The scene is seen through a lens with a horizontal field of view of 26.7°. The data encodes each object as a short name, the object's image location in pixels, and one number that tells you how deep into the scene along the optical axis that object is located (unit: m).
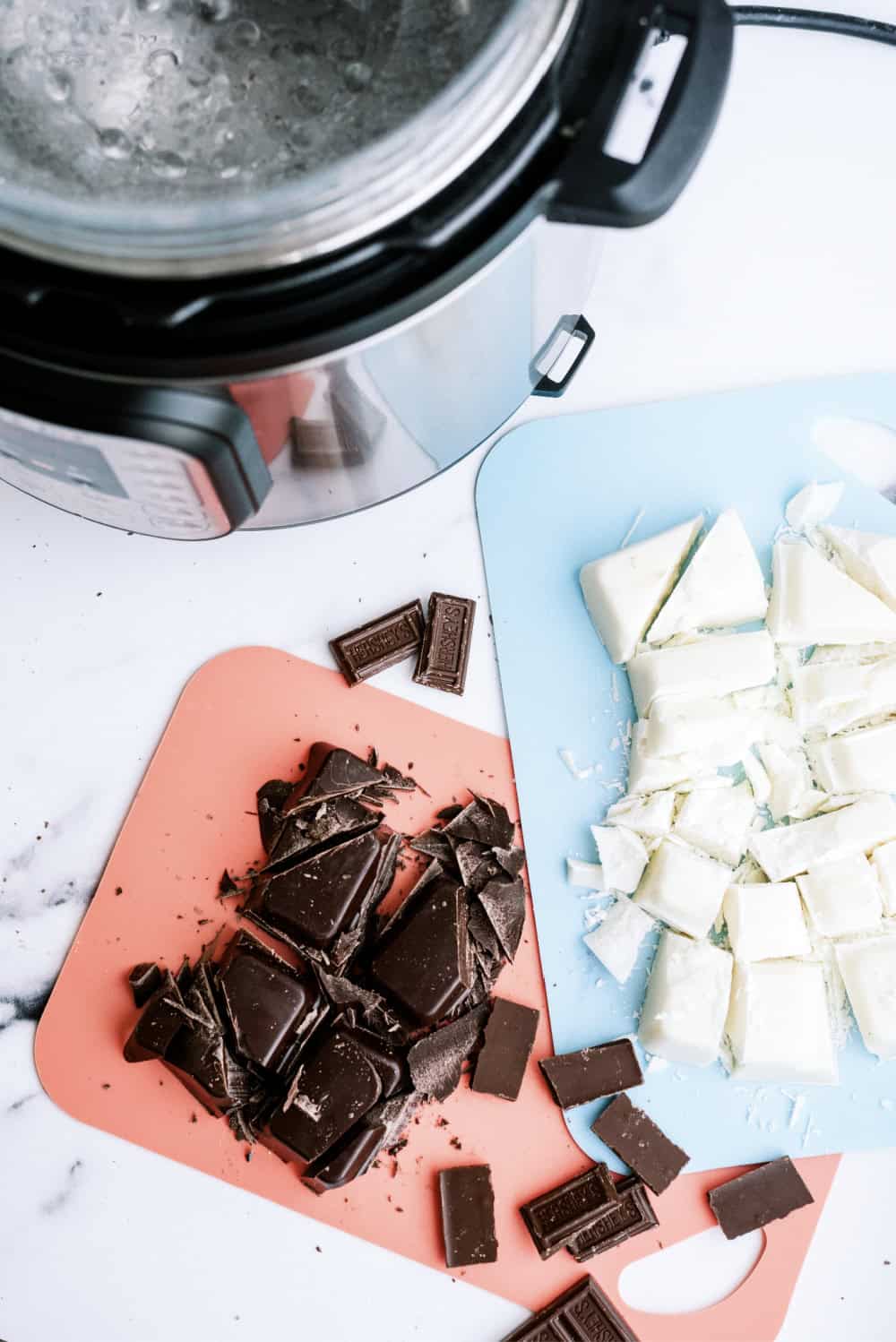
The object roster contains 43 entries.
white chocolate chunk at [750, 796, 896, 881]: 0.66
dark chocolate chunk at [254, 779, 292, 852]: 0.66
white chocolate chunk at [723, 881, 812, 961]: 0.65
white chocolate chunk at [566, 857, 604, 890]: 0.66
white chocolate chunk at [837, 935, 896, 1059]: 0.65
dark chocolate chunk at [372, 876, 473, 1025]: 0.64
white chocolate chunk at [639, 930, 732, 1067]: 0.65
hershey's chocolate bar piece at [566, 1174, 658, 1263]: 0.65
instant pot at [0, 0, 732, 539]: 0.48
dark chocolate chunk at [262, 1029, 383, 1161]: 0.63
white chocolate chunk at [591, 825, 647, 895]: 0.66
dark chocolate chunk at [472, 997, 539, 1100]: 0.65
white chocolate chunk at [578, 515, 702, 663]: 0.66
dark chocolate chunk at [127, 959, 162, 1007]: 0.65
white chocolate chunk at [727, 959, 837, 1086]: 0.65
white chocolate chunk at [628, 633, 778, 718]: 0.65
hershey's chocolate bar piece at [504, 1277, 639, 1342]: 0.65
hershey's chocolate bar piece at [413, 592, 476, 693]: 0.66
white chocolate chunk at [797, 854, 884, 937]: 0.66
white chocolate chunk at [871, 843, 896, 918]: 0.66
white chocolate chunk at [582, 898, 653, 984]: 0.66
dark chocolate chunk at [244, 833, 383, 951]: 0.64
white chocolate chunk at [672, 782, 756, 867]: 0.66
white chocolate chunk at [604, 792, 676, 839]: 0.66
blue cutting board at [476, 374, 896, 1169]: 0.67
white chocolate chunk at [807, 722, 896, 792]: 0.66
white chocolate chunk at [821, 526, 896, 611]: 0.66
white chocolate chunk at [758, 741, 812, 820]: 0.66
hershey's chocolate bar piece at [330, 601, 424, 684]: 0.66
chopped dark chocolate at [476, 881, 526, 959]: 0.65
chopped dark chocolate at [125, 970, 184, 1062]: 0.64
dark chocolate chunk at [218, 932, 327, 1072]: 0.64
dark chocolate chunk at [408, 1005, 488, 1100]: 0.65
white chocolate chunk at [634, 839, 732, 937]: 0.65
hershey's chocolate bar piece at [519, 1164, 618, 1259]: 0.65
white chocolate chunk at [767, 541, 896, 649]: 0.66
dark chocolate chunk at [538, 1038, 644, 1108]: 0.65
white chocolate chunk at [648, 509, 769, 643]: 0.66
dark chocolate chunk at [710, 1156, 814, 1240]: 0.66
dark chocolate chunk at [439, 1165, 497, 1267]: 0.65
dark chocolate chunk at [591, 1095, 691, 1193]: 0.66
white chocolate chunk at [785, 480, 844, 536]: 0.67
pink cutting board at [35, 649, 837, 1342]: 0.66
